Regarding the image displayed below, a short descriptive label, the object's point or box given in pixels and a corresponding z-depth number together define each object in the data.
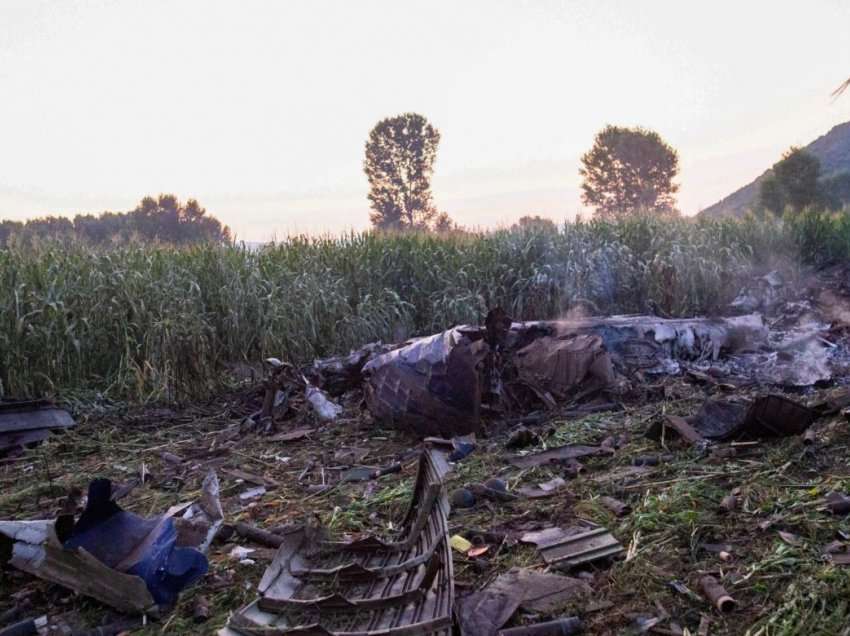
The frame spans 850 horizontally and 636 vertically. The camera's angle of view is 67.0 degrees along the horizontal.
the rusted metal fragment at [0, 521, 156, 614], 2.57
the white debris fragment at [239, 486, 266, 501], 4.13
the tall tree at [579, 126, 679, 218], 50.47
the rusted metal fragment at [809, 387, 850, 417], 3.99
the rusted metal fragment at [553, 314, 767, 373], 6.46
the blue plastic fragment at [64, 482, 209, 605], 2.64
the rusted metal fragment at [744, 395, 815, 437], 3.75
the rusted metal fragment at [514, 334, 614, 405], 5.66
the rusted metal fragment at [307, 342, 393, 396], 6.52
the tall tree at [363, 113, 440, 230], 50.03
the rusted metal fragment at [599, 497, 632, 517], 3.14
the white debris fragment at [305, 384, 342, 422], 5.89
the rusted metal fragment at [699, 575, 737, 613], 2.19
